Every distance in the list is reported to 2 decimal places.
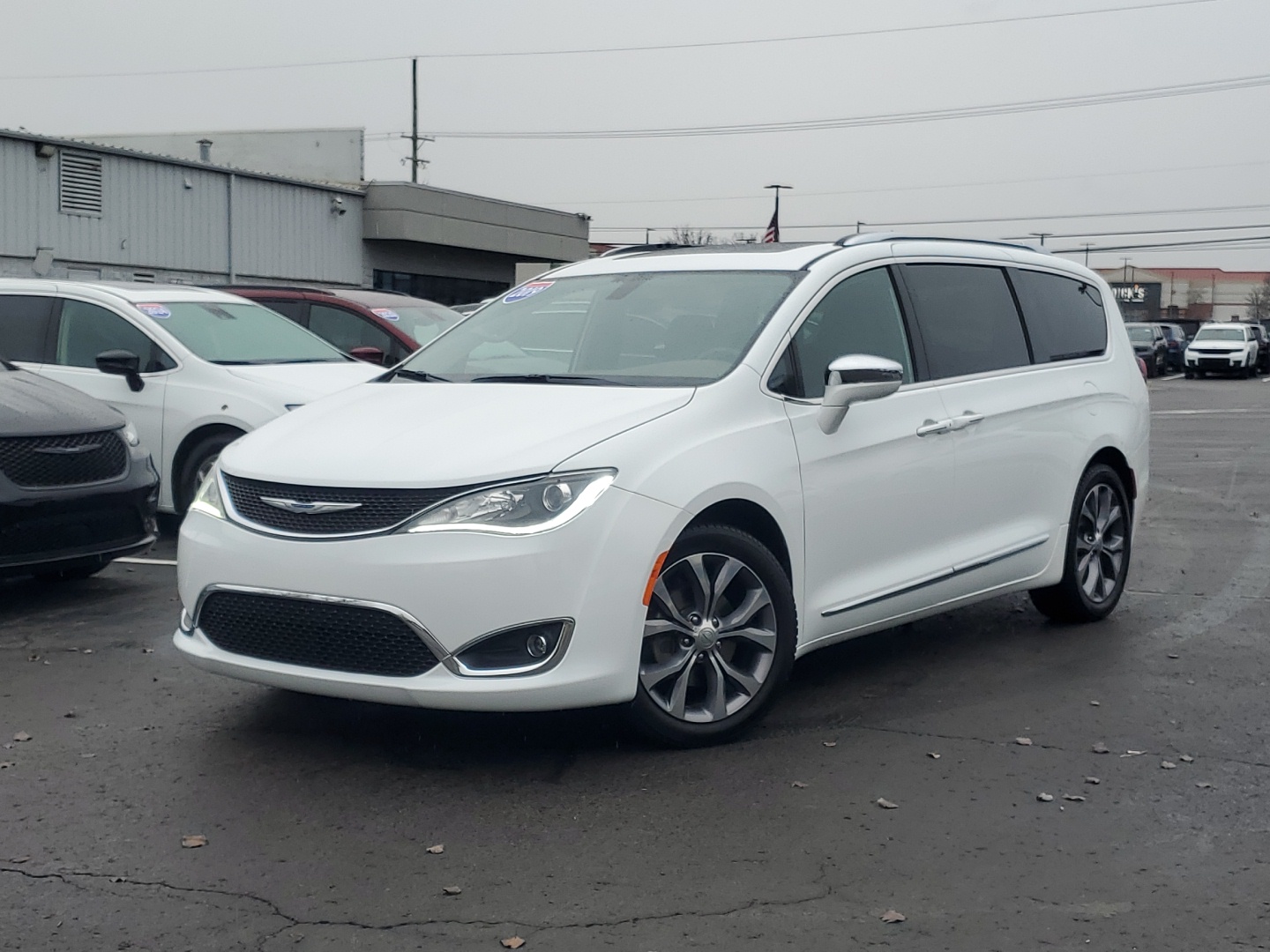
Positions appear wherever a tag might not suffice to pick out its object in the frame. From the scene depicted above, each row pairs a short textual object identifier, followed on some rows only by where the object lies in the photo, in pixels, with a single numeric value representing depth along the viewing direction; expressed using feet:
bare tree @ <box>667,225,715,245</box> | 274.98
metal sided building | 84.33
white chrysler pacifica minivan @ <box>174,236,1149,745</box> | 14.84
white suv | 150.51
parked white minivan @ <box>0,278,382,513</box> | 31.53
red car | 42.32
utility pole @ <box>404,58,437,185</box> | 193.67
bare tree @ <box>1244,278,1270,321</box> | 460.55
